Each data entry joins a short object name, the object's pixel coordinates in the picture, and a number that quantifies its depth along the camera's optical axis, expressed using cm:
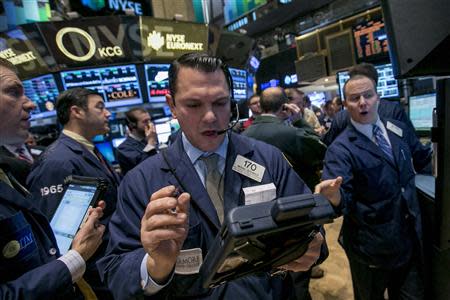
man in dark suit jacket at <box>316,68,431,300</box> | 176
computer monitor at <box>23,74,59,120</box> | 554
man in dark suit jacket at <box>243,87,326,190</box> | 254
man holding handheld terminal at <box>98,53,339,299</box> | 85
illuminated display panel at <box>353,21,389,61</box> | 641
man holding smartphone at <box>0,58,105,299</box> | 93
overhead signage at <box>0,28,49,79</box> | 520
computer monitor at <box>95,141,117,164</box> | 702
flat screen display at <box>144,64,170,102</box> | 595
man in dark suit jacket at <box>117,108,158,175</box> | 362
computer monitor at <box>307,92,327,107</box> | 1199
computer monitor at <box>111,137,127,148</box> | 711
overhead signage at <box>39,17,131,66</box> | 521
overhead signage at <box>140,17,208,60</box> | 574
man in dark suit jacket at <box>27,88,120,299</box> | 176
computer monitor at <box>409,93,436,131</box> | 307
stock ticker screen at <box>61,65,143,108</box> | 554
